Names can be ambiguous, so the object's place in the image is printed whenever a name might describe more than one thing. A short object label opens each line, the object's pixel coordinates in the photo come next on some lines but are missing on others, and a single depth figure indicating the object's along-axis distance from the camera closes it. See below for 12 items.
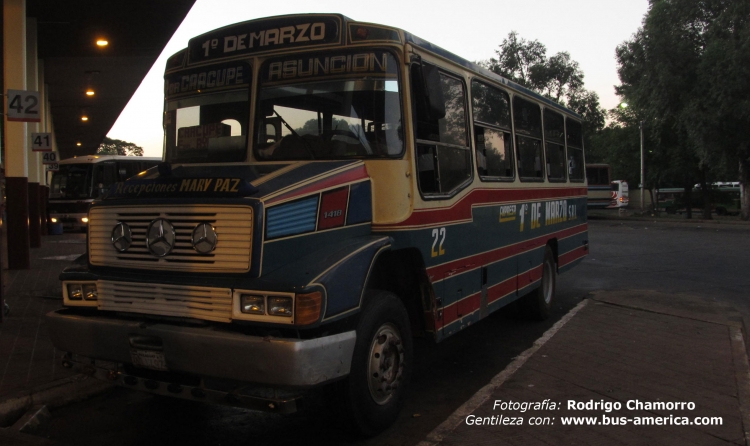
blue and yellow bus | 3.94
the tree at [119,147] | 104.43
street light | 40.57
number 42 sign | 10.55
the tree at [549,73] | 61.75
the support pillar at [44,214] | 24.48
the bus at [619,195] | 44.13
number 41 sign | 15.78
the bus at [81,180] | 24.61
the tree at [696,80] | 30.28
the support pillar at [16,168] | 13.25
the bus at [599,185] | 40.59
